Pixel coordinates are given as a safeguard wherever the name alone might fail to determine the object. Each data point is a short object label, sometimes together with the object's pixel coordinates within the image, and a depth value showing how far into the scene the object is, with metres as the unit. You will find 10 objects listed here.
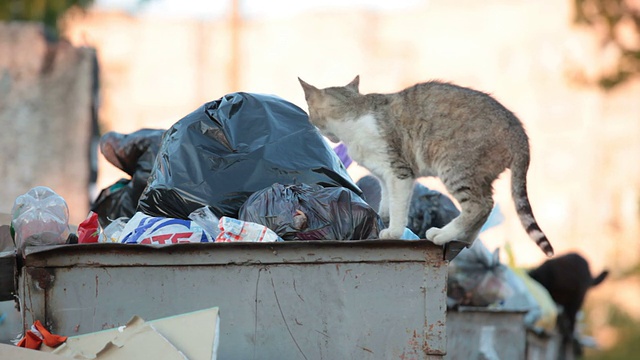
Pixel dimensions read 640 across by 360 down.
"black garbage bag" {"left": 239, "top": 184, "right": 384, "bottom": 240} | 5.66
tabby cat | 6.17
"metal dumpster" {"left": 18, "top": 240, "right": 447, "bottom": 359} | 5.10
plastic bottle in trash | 5.55
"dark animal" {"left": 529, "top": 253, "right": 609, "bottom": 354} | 12.07
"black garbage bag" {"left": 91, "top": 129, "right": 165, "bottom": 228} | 7.80
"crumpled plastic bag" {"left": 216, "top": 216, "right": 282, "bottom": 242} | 5.41
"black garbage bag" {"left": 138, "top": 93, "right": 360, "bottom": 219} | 6.14
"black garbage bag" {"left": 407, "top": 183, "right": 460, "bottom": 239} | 8.03
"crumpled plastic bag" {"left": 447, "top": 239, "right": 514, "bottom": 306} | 8.98
